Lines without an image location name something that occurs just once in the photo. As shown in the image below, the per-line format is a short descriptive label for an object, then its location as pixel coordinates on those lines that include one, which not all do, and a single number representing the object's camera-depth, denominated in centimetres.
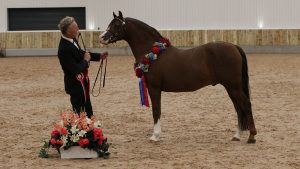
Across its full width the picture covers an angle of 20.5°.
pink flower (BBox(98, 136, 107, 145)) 972
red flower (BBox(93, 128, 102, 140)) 970
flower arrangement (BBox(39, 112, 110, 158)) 965
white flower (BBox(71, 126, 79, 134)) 964
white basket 977
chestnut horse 1101
